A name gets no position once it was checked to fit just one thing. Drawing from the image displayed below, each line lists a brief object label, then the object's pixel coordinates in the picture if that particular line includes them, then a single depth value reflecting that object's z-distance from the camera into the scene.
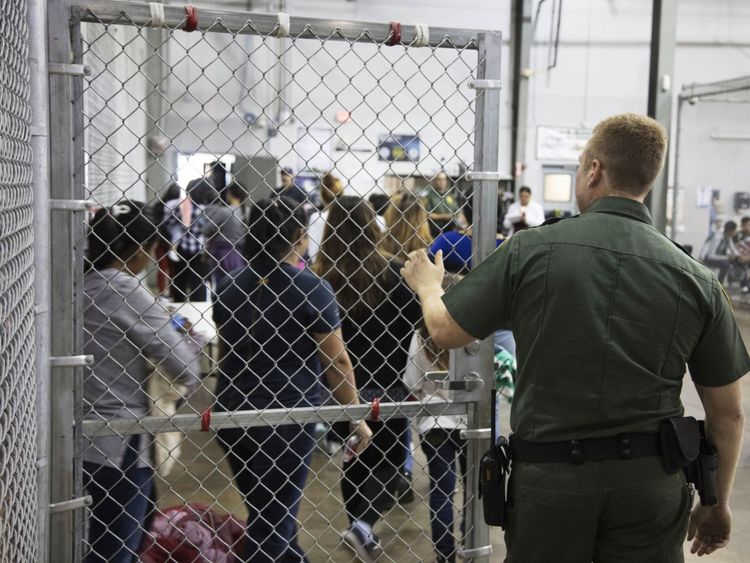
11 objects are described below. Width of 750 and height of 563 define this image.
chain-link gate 2.11
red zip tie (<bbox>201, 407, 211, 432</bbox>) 2.08
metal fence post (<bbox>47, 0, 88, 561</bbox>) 1.89
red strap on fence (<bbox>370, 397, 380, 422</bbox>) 2.22
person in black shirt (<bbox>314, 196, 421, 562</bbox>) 3.41
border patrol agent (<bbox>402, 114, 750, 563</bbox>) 1.95
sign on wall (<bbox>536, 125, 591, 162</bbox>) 14.24
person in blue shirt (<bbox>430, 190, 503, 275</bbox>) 4.07
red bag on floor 2.93
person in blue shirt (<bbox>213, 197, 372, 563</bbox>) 2.75
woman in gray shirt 2.48
